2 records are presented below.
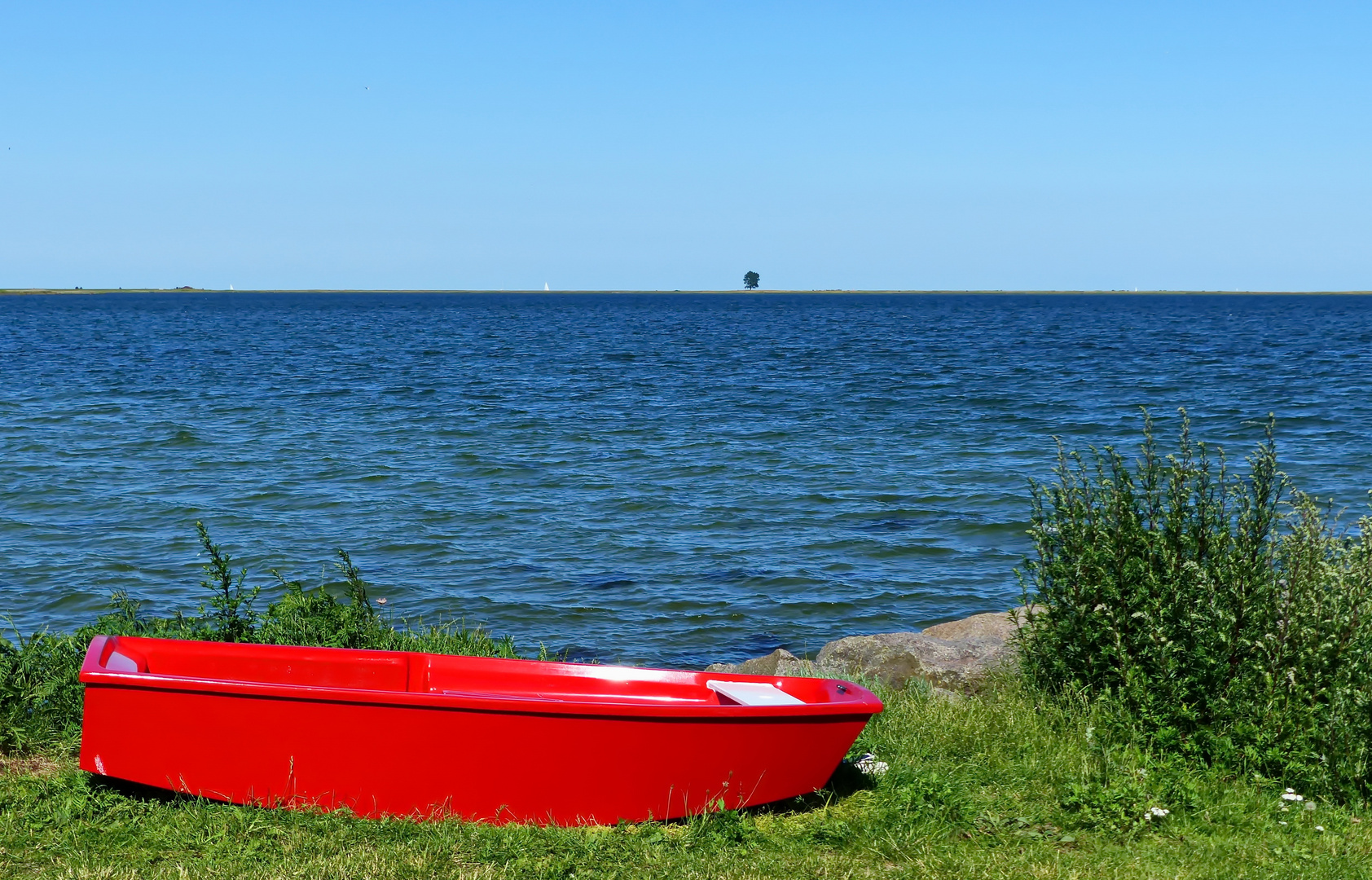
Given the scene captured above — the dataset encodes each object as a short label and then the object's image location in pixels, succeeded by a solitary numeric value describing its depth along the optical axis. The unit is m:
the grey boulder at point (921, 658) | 9.18
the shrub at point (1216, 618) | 6.66
